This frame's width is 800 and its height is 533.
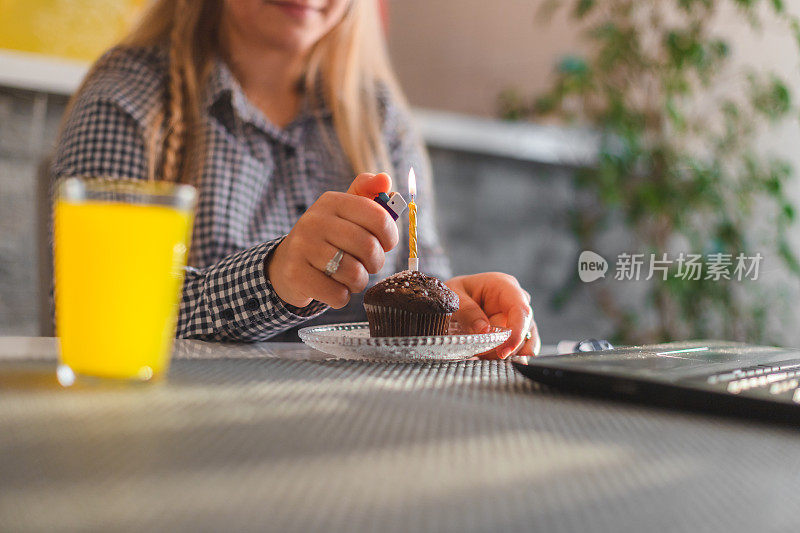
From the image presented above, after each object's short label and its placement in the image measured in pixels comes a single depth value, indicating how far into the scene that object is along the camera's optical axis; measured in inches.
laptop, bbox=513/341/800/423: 15.7
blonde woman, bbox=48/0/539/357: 30.8
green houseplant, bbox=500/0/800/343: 87.8
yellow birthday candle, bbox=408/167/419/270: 25.7
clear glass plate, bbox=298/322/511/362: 22.0
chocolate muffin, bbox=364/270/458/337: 26.4
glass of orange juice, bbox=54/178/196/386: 15.1
